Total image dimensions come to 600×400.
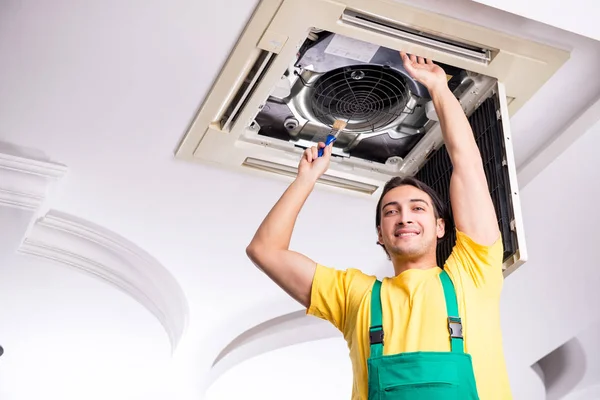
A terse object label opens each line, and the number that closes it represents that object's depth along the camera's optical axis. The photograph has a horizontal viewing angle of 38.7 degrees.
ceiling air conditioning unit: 2.64
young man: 1.81
